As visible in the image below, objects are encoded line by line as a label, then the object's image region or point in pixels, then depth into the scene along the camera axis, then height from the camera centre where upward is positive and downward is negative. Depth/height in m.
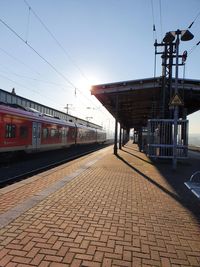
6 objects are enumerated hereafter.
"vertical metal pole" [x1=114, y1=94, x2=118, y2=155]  16.26 +0.45
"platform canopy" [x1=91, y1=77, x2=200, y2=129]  12.07 +2.95
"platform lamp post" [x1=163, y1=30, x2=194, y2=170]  8.83 +4.49
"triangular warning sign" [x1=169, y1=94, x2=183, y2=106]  8.51 +1.55
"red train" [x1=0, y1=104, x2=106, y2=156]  10.23 +0.19
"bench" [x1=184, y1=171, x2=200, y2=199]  4.34 -1.16
